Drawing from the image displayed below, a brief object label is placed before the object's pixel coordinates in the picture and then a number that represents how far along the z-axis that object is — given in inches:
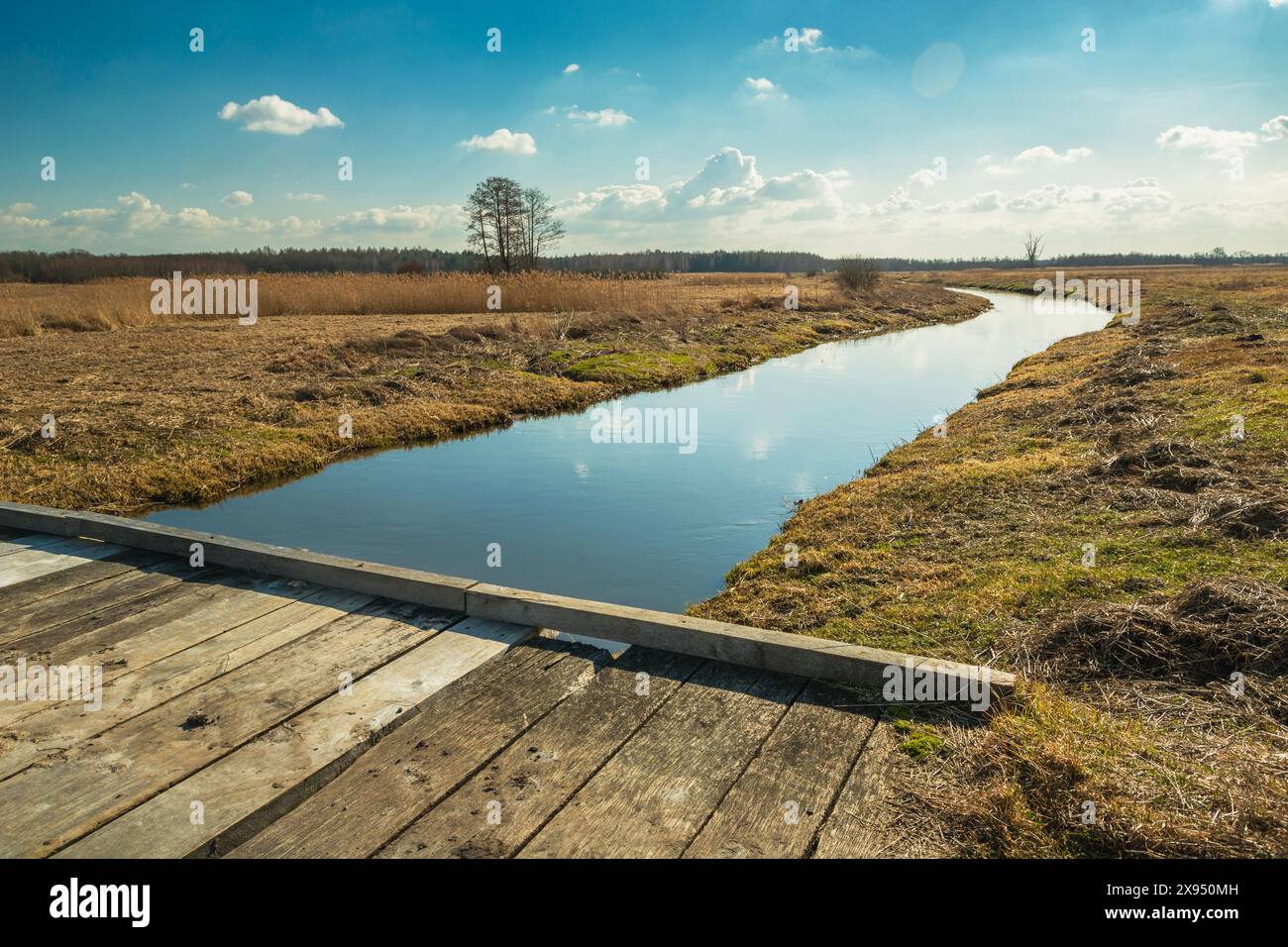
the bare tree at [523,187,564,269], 1984.5
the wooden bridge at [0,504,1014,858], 106.2
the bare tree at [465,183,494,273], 1950.1
